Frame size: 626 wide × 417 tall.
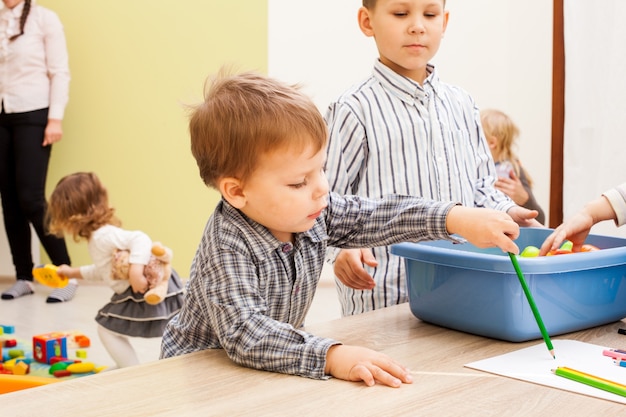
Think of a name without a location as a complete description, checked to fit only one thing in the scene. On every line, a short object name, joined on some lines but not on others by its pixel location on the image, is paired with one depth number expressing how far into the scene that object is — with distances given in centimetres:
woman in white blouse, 366
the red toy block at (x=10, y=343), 276
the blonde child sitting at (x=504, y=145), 283
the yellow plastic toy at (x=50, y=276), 262
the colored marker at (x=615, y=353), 85
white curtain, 216
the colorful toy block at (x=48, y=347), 260
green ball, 107
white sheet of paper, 77
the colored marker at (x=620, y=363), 84
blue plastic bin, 93
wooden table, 71
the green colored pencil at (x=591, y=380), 75
